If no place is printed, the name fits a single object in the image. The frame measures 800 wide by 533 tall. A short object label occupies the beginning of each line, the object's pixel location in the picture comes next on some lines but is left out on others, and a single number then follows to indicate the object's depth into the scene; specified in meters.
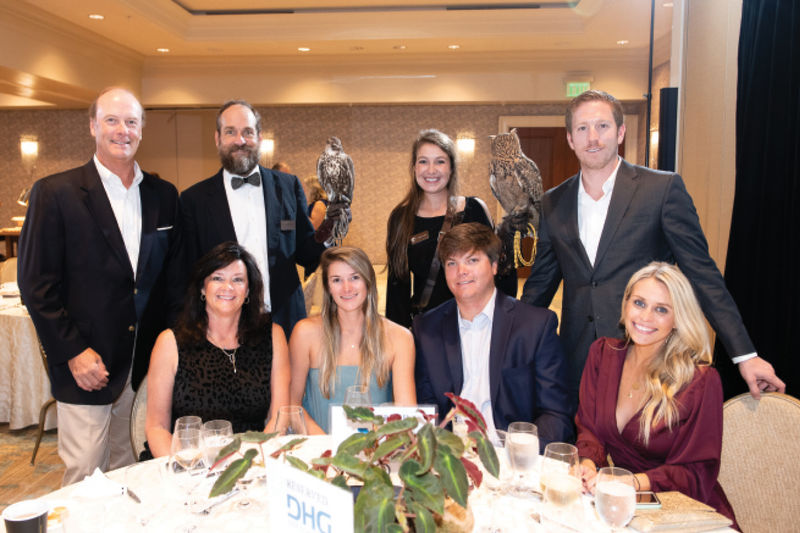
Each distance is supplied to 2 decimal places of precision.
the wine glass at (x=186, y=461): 1.38
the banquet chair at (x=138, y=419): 2.05
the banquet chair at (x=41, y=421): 3.44
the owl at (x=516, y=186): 2.49
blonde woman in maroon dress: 1.72
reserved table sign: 0.99
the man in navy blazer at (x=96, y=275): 2.30
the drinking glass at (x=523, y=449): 1.37
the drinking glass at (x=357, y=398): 1.52
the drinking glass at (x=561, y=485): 1.25
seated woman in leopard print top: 2.14
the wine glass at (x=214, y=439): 1.40
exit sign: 8.84
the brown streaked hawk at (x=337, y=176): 2.44
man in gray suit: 2.16
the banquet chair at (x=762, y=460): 1.77
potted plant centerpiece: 0.96
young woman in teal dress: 2.30
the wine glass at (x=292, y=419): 1.51
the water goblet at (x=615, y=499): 1.21
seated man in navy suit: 2.21
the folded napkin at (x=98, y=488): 1.42
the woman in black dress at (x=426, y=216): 2.76
